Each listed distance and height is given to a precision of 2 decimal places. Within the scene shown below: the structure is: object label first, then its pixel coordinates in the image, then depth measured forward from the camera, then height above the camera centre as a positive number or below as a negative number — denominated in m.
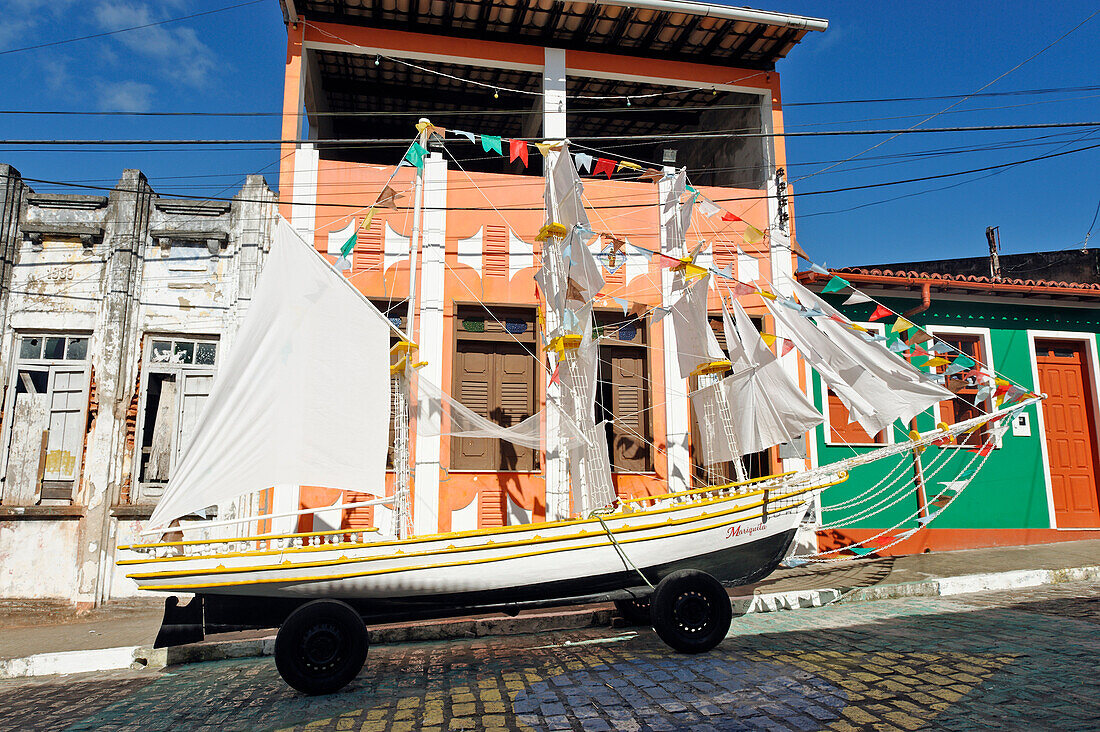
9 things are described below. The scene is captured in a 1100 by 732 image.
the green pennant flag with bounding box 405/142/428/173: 8.26 +3.82
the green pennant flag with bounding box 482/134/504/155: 8.60 +4.13
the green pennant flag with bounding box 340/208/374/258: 8.09 +2.73
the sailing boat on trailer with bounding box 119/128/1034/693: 5.95 -0.15
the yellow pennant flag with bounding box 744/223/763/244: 9.05 +3.10
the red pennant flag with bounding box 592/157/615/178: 9.40 +4.22
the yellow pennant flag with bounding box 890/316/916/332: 8.68 +1.82
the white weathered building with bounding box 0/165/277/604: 9.19 +1.82
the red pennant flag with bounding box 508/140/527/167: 9.12 +4.31
